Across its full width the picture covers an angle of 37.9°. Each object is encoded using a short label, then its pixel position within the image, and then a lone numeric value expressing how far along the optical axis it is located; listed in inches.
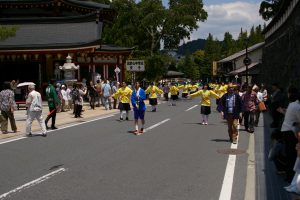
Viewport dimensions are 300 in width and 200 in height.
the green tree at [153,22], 1686.8
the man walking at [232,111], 490.9
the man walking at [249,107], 597.3
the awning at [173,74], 2901.1
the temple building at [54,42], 1143.6
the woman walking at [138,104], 569.3
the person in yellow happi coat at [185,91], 1543.2
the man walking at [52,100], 605.6
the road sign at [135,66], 1255.1
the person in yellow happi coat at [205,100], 674.8
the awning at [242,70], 2467.8
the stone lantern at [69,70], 1040.2
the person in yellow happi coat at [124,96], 739.4
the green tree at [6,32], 786.2
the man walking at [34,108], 542.9
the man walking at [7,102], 567.8
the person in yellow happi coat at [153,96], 978.1
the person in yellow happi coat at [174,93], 1196.0
